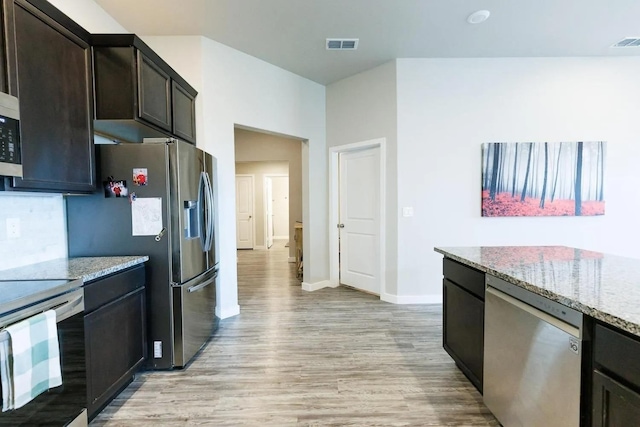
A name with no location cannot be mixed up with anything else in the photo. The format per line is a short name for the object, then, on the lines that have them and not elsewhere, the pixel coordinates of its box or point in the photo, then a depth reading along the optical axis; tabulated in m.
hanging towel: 1.15
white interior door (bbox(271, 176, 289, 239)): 10.02
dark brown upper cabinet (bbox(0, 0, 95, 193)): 1.52
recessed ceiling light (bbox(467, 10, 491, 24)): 2.76
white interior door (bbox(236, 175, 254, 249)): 8.31
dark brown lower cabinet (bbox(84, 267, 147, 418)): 1.69
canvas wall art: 3.63
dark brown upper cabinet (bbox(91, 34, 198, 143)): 2.10
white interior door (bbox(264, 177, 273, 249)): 8.43
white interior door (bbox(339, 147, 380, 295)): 4.13
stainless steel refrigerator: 2.16
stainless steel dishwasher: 1.17
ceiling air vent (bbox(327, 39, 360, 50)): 3.24
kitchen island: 0.98
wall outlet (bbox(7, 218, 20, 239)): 1.77
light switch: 3.77
